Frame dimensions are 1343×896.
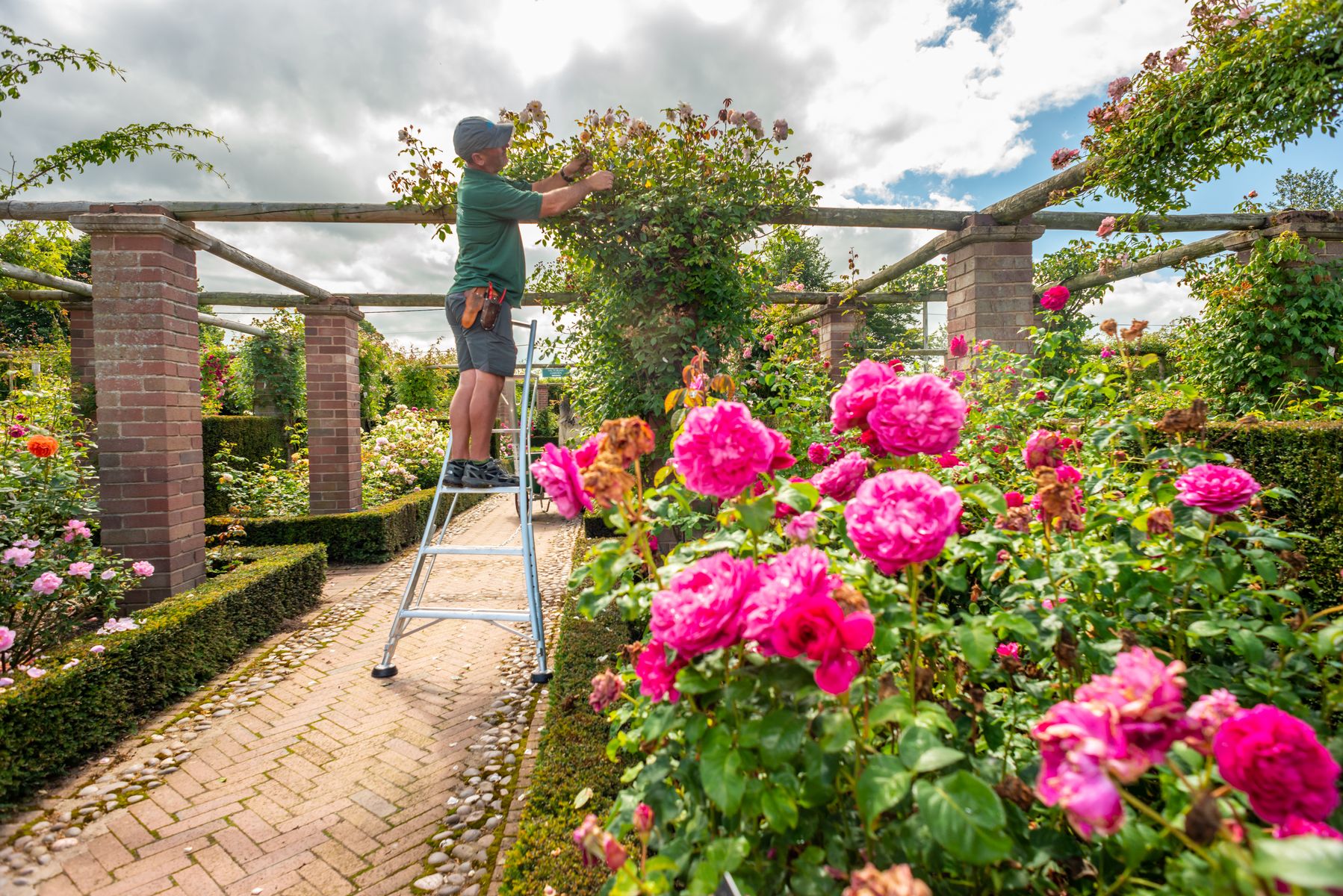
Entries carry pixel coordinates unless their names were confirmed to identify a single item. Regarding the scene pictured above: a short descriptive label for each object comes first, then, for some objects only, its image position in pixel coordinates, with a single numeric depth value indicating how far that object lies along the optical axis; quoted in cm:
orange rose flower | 348
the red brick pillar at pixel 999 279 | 457
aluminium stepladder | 326
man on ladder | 324
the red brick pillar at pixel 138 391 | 382
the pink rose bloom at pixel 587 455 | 133
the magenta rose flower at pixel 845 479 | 129
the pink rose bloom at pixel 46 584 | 279
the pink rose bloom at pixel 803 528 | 110
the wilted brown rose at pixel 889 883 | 64
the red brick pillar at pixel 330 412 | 684
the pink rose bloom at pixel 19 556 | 280
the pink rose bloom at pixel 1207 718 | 64
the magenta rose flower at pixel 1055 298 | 313
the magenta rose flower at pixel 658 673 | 98
